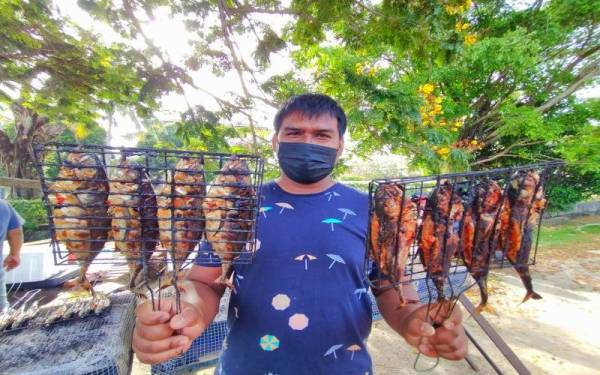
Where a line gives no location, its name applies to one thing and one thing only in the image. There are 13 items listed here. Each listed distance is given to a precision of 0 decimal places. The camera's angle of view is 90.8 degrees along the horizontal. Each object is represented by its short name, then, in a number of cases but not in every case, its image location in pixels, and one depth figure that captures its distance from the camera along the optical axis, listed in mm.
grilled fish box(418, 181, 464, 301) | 494
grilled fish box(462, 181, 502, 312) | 516
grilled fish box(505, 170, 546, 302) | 517
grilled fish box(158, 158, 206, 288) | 435
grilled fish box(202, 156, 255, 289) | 443
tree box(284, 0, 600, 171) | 1202
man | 575
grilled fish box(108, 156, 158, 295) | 437
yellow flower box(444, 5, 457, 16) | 1100
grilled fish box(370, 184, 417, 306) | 474
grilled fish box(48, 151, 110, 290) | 428
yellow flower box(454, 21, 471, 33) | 1171
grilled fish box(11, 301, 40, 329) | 934
